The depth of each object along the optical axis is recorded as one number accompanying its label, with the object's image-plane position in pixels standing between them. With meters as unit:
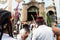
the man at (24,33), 1.45
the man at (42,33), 1.26
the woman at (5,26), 0.58
